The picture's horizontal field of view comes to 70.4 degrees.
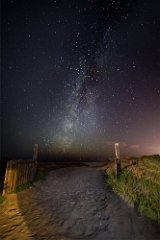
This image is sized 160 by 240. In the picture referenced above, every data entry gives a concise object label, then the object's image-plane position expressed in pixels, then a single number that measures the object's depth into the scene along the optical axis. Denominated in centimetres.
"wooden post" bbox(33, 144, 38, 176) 745
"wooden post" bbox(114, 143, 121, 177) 651
